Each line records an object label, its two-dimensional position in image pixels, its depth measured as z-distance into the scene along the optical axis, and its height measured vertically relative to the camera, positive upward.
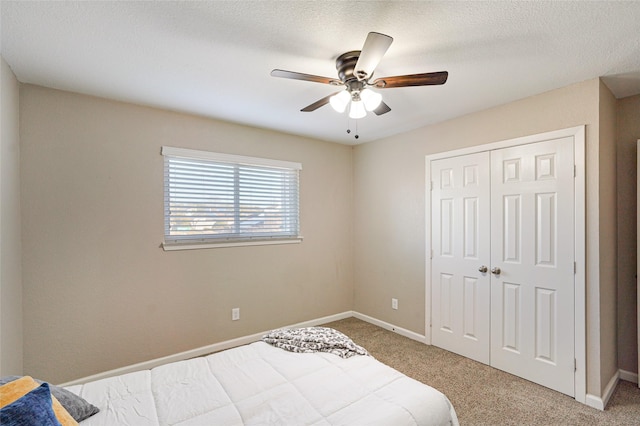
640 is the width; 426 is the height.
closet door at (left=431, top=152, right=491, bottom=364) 3.01 -0.43
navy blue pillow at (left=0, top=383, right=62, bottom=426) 0.93 -0.64
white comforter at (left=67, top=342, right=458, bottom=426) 1.39 -0.94
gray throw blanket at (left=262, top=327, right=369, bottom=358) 2.09 -0.92
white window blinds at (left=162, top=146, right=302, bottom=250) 3.08 +0.17
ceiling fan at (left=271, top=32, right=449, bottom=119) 1.62 +0.81
